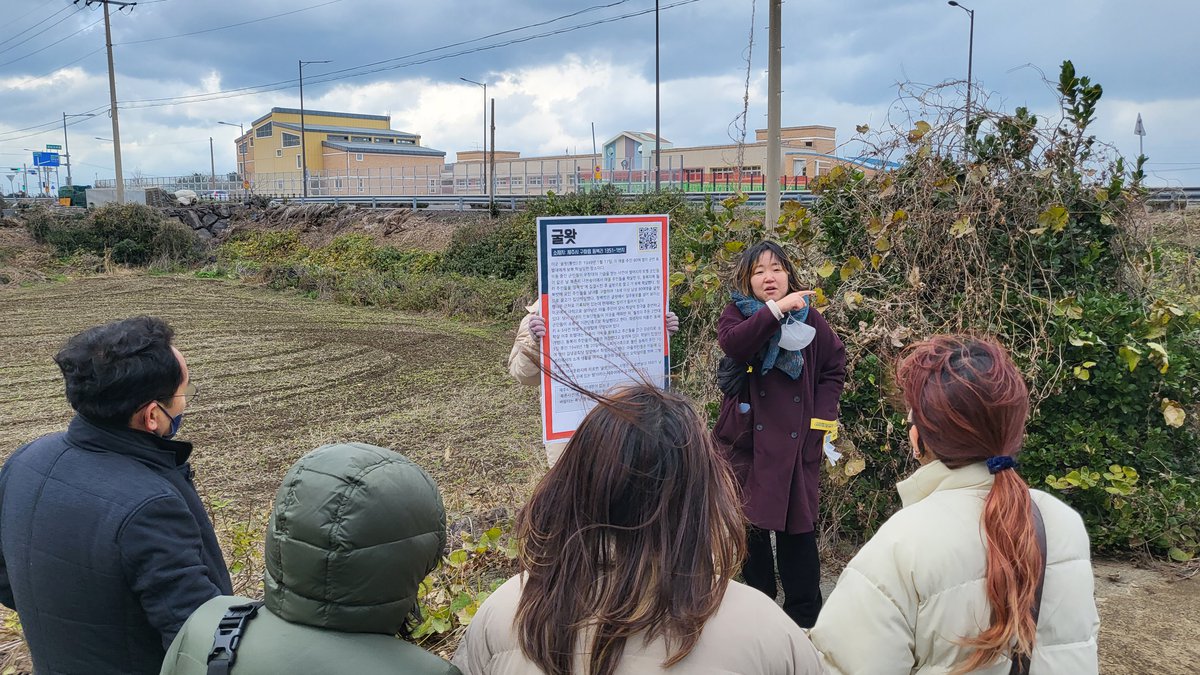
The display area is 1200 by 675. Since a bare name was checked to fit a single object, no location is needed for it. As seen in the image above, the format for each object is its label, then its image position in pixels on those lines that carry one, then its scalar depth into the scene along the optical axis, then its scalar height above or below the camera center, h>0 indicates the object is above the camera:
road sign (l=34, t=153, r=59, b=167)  64.06 +5.13
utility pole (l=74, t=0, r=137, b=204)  30.47 +3.71
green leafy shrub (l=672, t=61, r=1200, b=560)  3.81 -0.39
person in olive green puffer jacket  1.36 -0.58
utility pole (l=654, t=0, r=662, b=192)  26.70 +3.58
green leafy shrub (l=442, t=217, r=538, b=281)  18.55 -0.59
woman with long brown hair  1.29 -0.56
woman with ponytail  1.56 -0.65
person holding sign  3.35 -0.51
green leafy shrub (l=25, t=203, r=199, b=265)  24.62 -0.24
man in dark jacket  1.82 -0.66
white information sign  3.36 -0.32
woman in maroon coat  3.03 -0.70
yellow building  51.07 +6.05
